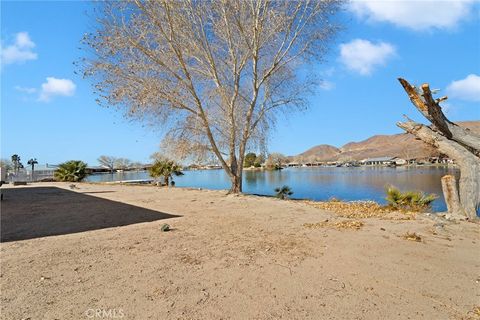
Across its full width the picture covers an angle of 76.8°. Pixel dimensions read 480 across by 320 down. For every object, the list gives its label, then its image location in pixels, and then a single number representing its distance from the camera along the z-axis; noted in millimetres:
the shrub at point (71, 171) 26484
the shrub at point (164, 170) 25078
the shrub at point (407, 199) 9956
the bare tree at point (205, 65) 11195
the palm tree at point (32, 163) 29759
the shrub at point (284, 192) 15073
